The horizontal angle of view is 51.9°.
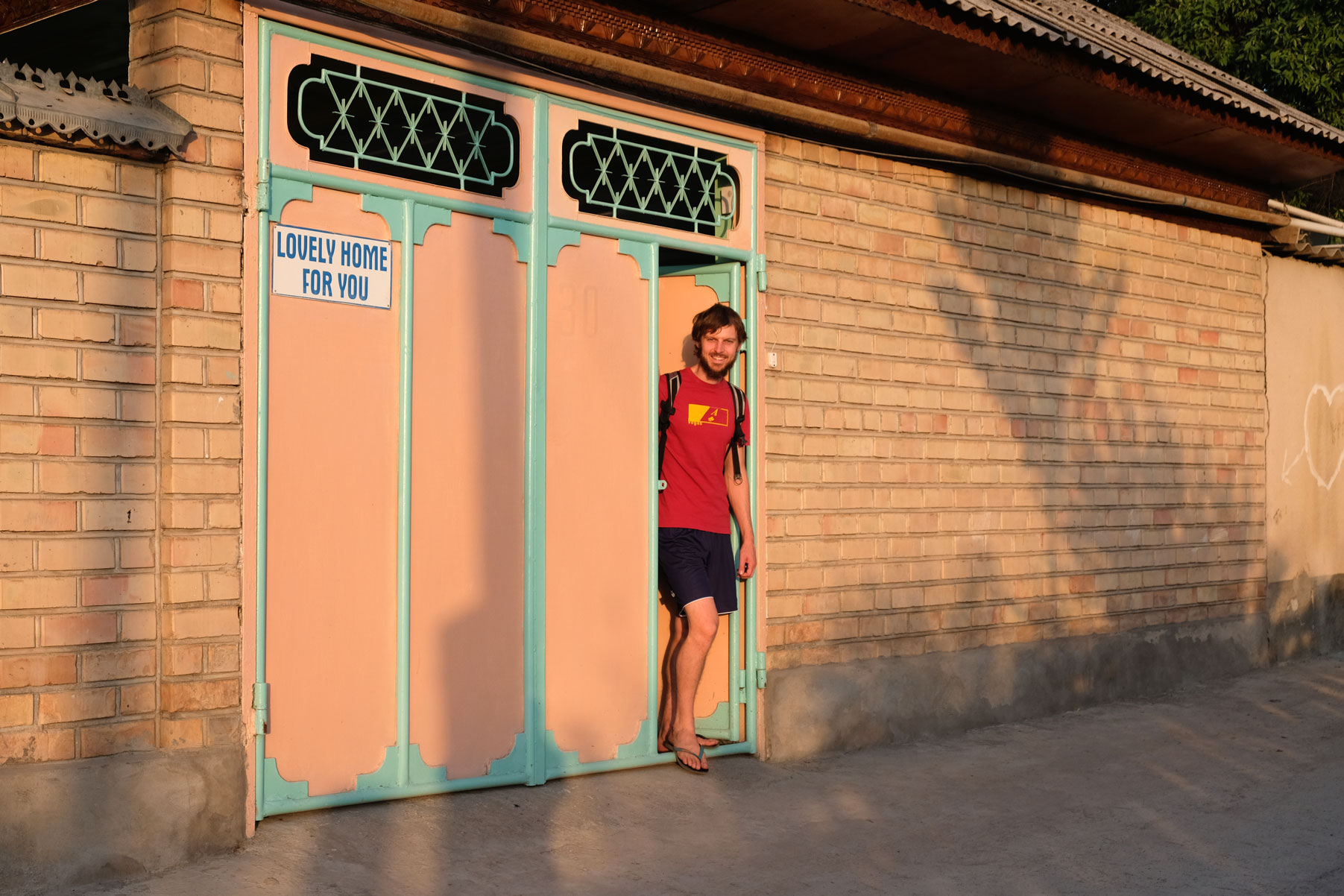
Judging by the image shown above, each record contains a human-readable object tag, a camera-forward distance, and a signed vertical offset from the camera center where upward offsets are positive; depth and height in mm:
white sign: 5125 +750
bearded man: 6375 -231
